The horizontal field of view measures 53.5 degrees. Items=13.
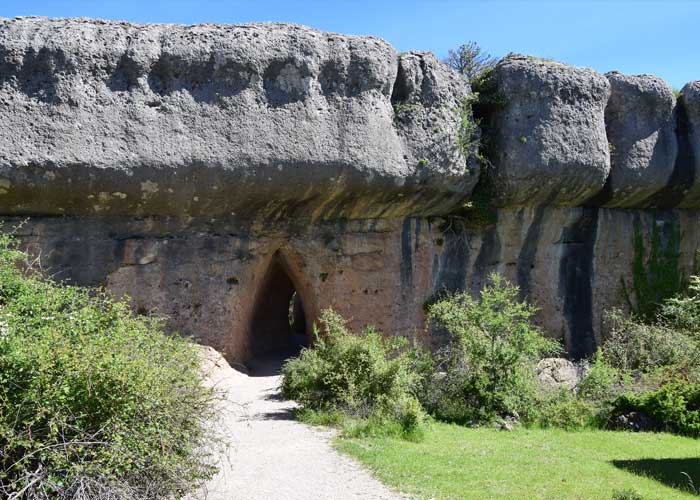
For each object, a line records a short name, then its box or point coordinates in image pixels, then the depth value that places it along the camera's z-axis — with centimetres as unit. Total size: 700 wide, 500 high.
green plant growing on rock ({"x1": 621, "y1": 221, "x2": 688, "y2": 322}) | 1550
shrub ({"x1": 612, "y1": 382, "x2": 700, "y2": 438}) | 961
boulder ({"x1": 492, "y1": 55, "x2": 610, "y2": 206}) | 1349
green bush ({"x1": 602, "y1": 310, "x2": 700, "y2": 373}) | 1197
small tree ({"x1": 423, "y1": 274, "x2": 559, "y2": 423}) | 993
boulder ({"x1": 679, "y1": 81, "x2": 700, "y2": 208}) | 1491
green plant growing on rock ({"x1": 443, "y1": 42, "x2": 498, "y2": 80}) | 1456
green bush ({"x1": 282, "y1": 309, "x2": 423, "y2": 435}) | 855
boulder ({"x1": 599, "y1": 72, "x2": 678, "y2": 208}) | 1452
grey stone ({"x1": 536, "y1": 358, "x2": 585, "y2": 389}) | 1134
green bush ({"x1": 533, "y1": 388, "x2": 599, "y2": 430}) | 992
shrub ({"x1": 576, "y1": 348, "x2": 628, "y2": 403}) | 1056
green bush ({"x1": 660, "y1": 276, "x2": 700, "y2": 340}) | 1277
